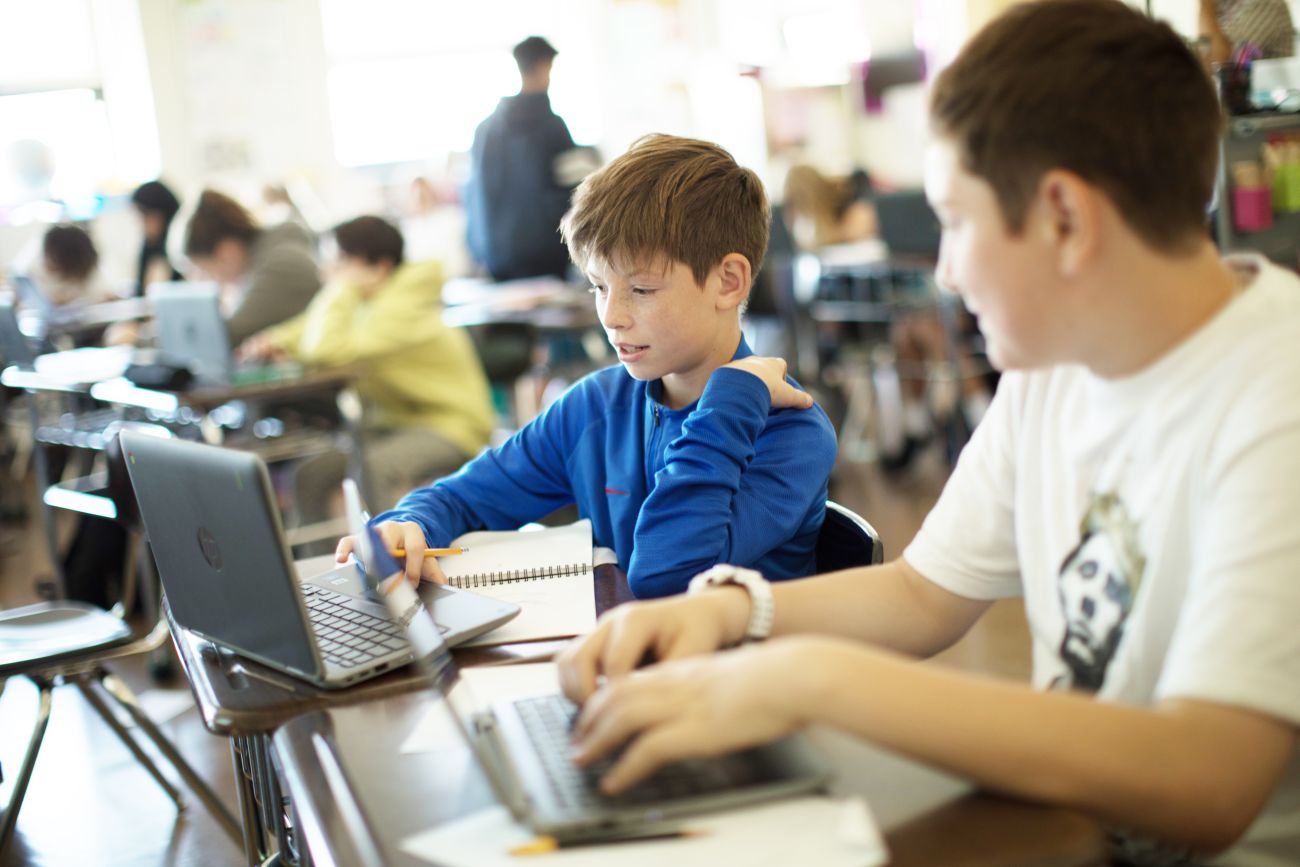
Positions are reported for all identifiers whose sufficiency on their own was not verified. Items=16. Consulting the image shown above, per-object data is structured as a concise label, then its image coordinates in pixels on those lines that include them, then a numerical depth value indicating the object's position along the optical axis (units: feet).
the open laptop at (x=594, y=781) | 2.26
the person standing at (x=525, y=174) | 14.78
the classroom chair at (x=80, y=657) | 6.85
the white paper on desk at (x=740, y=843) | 2.14
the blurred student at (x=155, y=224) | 18.07
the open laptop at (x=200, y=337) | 11.04
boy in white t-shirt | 2.26
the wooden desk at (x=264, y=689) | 3.16
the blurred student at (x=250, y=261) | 13.09
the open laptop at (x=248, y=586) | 3.20
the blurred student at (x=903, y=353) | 15.05
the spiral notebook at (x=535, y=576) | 3.66
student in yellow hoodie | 11.55
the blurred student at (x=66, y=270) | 19.17
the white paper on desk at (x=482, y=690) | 2.87
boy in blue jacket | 4.23
